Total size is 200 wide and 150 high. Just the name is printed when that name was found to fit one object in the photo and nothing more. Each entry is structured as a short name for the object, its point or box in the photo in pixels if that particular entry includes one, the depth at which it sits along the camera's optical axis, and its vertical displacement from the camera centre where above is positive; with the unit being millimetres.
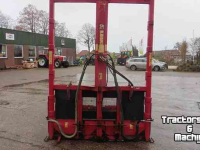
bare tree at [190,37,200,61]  38250 +3752
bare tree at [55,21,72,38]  46006 +7416
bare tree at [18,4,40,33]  40938 +8986
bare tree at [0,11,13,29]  42994 +8535
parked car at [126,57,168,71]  24000 -156
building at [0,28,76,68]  21719 +1927
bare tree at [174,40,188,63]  39938 +2759
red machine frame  3521 -533
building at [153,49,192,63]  43038 +1592
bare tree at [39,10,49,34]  41859 +8393
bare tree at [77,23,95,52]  42347 +6039
